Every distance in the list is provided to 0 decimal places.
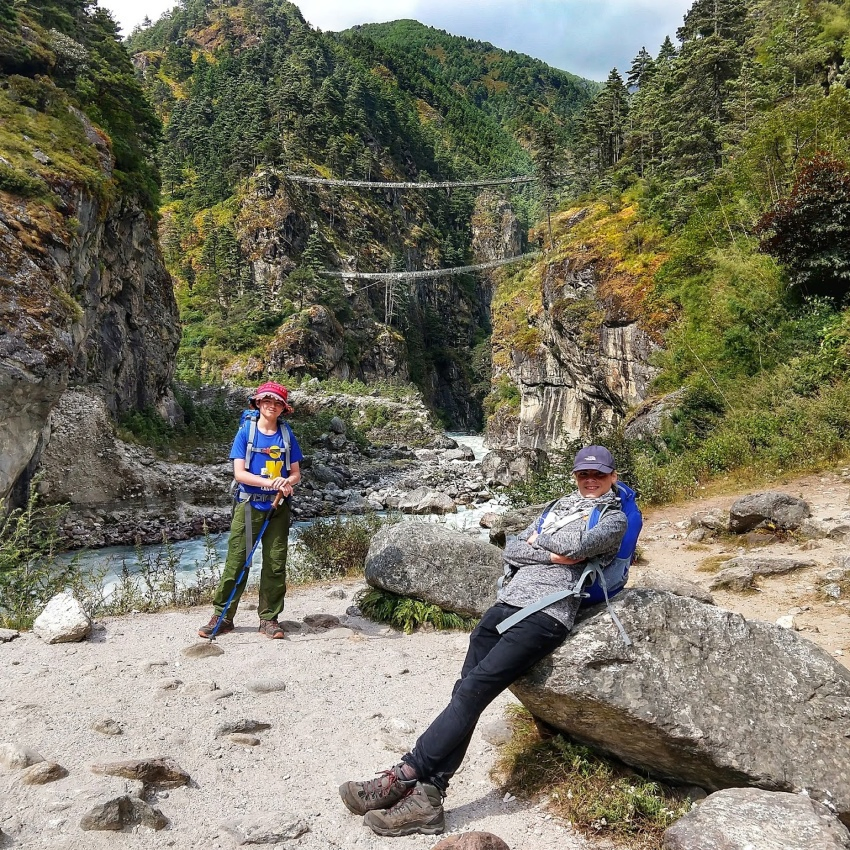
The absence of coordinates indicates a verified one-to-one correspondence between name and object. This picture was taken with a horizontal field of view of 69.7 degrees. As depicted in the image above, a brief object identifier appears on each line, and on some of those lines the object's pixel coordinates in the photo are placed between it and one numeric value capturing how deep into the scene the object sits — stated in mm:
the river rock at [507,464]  23719
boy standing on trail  5238
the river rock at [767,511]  7293
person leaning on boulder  2805
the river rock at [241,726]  3584
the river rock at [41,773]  2812
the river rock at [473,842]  2485
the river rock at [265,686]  4199
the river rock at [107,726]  3453
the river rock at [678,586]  5012
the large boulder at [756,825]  2121
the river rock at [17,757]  2918
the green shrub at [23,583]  5566
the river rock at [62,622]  4793
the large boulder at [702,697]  2621
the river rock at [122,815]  2555
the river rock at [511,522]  8648
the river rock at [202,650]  4797
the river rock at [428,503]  19359
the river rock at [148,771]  2959
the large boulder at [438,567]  5855
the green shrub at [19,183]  14297
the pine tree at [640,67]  39750
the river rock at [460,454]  33906
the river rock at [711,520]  7981
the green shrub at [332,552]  8414
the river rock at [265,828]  2678
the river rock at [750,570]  5953
